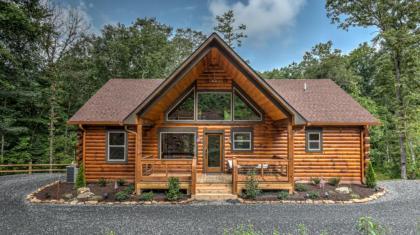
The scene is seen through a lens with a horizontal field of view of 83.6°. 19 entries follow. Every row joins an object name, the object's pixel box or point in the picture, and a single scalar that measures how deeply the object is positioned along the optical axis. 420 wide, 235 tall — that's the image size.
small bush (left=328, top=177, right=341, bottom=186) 9.61
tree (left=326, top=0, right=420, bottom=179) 12.80
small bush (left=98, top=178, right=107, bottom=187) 9.57
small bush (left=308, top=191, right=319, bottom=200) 8.02
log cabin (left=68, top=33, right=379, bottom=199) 10.09
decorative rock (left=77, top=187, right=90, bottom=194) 8.41
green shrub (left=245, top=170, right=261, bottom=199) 8.00
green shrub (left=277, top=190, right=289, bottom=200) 7.93
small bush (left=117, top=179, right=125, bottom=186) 9.65
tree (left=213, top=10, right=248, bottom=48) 26.28
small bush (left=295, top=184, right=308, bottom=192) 8.72
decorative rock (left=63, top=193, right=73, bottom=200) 8.06
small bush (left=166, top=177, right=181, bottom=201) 7.82
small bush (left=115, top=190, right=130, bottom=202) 7.82
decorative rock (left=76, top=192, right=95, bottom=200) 8.01
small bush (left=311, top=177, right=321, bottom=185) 9.70
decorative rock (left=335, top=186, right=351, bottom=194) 8.67
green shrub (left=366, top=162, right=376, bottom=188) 9.34
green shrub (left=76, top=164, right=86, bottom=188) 9.03
